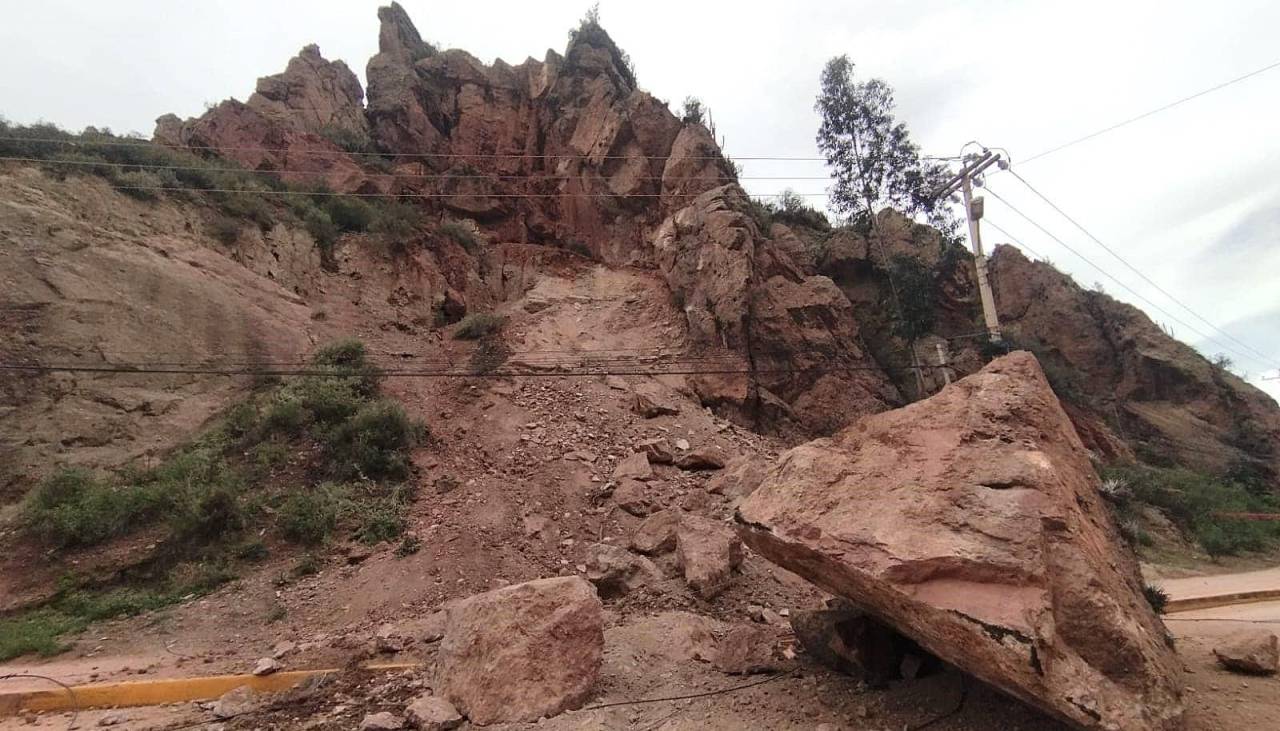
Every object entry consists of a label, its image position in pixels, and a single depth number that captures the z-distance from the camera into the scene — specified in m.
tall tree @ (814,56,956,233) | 23.88
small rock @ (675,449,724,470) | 12.91
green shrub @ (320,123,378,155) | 23.61
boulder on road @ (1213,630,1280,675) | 5.13
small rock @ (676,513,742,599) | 8.76
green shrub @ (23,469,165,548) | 10.00
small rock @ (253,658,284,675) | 7.26
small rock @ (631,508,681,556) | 9.91
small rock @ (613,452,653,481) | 12.23
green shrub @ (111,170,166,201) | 15.21
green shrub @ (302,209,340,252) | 18.47
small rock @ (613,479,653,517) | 11.37
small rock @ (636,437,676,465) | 13.02
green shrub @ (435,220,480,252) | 21.02
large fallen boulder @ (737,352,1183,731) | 3.58
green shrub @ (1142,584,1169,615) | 5.59
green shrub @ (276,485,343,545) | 10.55
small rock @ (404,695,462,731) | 5.46
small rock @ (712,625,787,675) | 6.13
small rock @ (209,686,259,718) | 6.35
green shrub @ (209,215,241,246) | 16.27
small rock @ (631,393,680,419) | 14.73
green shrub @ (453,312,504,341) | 17.69
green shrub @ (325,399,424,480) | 11.97
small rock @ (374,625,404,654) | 7.81
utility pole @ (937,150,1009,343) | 13.77
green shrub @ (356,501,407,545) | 10.62
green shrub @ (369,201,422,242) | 19.81
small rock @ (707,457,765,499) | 11.61
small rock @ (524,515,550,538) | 10.84
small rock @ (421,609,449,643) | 8.03
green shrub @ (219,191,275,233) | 16.98
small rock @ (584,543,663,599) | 8.98
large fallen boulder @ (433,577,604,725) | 5.59
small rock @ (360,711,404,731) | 5.54
